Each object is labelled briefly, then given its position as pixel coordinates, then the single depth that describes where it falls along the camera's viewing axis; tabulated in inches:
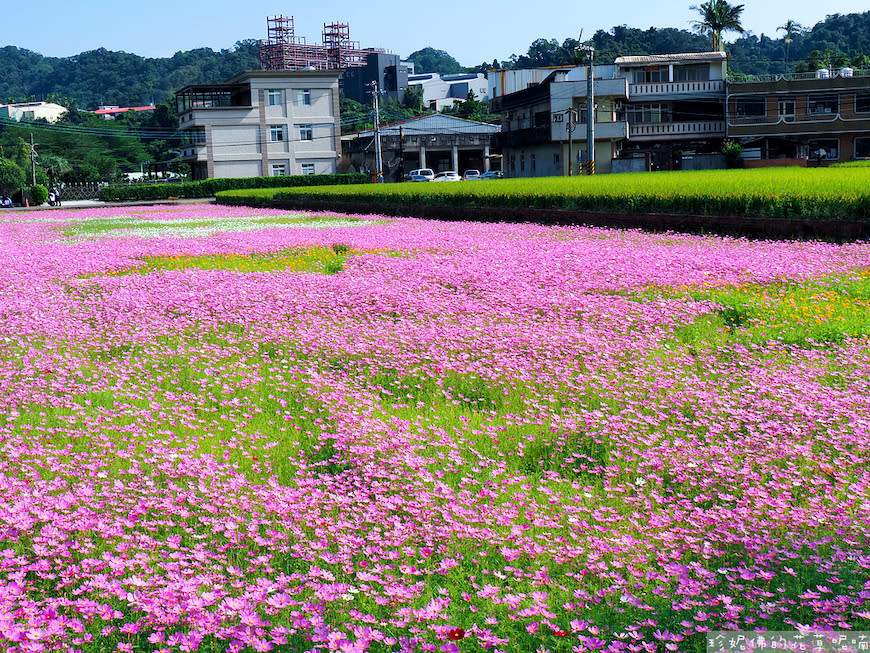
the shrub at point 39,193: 2479.1
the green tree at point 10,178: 2532.0
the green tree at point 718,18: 3316.9
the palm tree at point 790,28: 4473.4
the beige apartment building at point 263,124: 2861.7
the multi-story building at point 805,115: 2365.9
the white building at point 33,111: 5669.3
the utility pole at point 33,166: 3052.9
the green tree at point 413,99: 5147.6
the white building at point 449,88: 6727.4
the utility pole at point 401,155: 2984.7
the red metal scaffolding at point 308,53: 5890.8
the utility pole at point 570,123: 2307.5
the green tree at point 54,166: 3602.4
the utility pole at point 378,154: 2551.7
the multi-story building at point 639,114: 2404.0
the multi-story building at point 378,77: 6506.9
